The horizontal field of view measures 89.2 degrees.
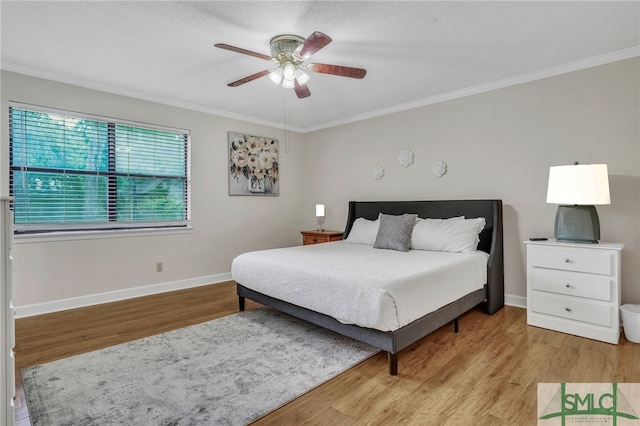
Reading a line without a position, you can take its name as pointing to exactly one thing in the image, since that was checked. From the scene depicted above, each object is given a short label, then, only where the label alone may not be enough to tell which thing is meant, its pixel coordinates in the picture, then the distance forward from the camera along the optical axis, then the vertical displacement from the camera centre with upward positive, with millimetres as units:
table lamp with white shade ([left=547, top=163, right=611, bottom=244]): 2652 +90
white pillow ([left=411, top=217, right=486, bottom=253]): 3365 -274
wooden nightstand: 4904 -417
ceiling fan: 2545 +1152
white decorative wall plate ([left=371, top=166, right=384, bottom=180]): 4727 +541
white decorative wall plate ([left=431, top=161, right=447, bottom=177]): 4066 +514
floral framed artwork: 4916 +708
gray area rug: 1758 -1092
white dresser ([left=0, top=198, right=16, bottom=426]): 1265 -424
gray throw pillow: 3596 -268
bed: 2164 -590
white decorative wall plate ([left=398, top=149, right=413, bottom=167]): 4387 +704
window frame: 3248 -58
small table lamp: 5242 -11
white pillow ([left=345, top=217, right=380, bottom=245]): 4113 -292
